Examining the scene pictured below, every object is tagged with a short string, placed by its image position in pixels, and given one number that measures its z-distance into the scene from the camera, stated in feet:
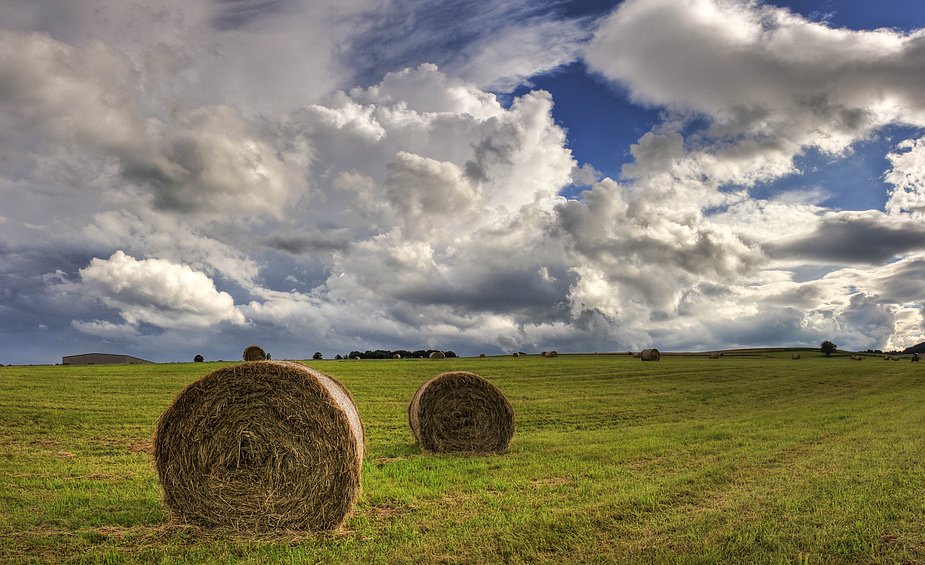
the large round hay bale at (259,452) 24.14
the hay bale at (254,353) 121.49
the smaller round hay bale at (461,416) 41.52
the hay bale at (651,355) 169.07
